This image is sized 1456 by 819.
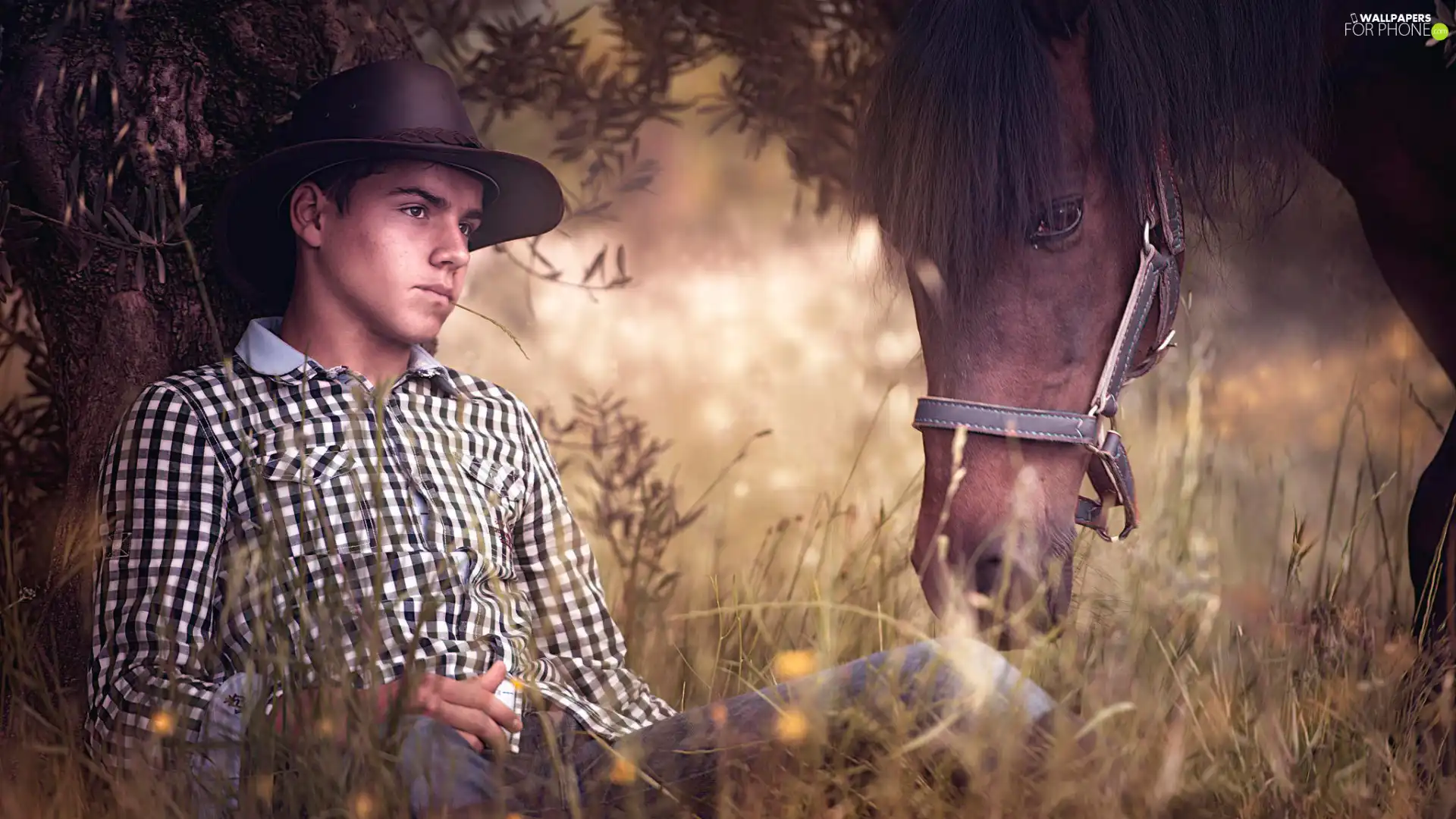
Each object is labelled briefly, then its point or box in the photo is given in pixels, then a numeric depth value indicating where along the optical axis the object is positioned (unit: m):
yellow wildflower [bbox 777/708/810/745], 2.94
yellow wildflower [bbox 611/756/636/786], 2.93
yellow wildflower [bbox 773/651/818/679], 2.90
